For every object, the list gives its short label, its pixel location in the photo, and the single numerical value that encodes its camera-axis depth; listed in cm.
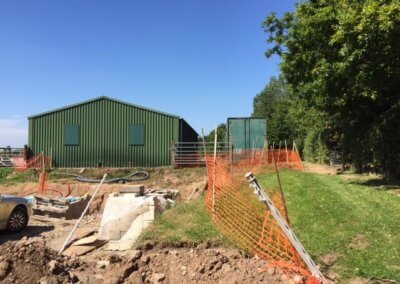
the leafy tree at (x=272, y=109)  6129
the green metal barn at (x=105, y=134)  3005
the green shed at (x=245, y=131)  3045
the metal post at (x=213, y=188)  959
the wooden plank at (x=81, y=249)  901
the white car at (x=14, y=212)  1324
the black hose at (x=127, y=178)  2519
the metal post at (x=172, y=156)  2840
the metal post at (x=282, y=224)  504
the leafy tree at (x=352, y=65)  1342
